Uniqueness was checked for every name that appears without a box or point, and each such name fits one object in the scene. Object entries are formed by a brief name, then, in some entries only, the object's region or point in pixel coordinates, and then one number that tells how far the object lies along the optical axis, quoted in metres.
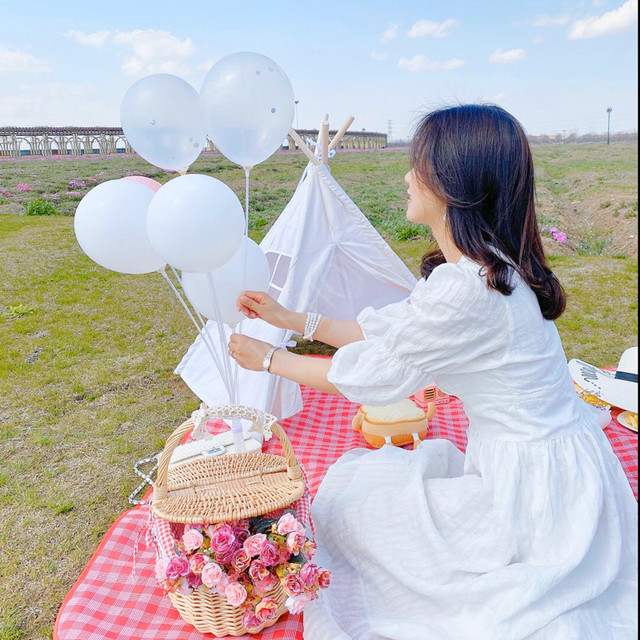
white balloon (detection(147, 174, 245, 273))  1.58
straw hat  2.78
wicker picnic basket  1.53
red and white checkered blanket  1.66
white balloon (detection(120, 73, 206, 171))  1.86
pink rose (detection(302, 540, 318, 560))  1.49
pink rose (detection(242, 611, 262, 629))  1.54
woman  1.34
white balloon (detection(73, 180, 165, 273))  1.77
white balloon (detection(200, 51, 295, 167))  1.81
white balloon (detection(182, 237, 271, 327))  2.06
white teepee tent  2.87
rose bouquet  1.44
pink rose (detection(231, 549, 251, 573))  1.47
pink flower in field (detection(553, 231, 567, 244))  7.39
